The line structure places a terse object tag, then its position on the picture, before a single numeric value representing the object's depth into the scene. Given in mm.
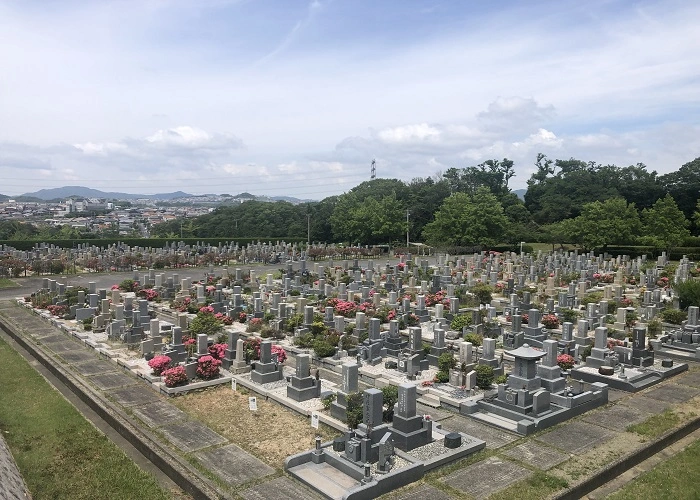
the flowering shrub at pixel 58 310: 26359
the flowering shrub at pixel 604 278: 39875
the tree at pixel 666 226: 57119
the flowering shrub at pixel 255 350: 18141
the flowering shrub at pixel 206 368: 17141
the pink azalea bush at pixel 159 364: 17266
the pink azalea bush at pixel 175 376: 16125
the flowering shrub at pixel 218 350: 18891
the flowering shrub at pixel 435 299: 29006
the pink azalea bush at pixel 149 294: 31148
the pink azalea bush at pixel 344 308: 26453
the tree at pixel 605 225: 59281
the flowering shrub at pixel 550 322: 25562
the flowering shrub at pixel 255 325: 24250
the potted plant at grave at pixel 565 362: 18422
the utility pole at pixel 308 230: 75412
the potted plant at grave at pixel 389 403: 13566
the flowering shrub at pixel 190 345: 19455
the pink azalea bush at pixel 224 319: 25400
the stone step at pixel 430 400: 15607
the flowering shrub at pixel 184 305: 27719
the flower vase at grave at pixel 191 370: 17031
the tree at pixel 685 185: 77775
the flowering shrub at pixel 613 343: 21056
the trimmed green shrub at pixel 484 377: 16806
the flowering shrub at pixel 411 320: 25691
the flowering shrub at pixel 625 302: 29841
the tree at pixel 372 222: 68688
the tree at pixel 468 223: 63750
